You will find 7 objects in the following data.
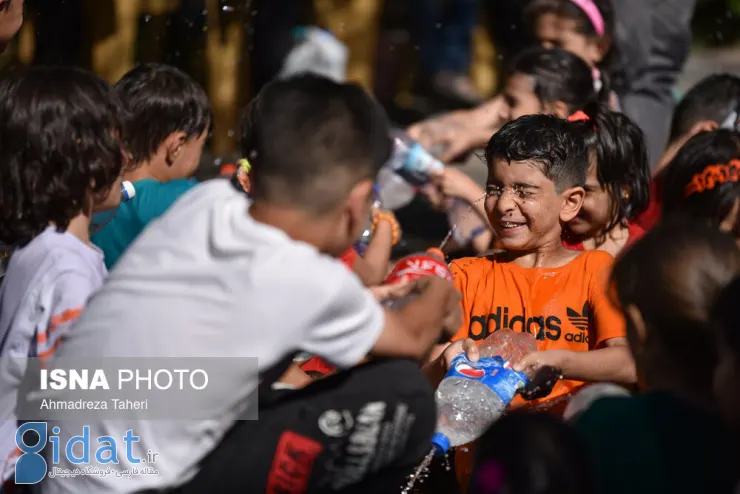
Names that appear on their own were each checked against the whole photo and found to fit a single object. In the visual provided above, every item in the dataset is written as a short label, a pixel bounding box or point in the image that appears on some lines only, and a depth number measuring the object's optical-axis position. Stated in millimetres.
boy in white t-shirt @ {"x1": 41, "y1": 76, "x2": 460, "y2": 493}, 4395
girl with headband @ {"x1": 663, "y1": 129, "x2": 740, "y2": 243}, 7617
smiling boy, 6352
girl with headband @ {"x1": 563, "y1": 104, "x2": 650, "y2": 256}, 7418
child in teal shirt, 7215
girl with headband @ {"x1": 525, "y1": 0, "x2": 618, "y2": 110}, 10641
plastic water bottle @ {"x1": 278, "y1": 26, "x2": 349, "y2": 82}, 13469
